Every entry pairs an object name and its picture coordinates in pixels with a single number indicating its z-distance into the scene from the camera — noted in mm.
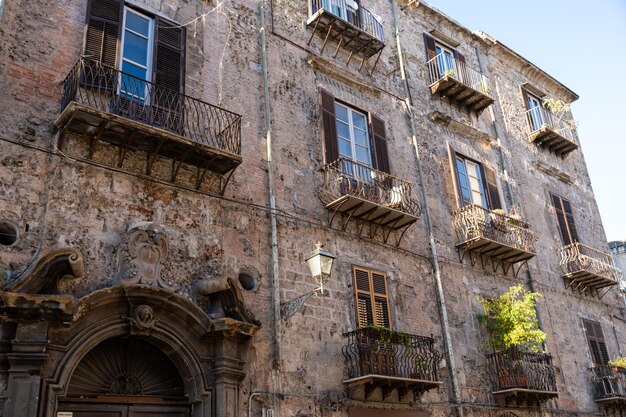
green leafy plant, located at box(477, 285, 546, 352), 13578
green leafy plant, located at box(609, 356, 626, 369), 16766
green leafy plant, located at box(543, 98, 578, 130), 21062
